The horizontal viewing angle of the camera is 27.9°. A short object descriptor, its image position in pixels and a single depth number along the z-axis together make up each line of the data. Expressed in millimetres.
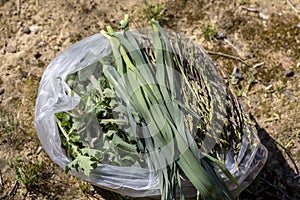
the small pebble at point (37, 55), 2322
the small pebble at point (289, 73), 2354
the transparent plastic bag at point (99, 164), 1845
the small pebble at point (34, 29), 2379
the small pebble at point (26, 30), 2369
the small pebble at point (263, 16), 2454
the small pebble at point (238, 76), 2324
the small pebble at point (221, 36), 2404
